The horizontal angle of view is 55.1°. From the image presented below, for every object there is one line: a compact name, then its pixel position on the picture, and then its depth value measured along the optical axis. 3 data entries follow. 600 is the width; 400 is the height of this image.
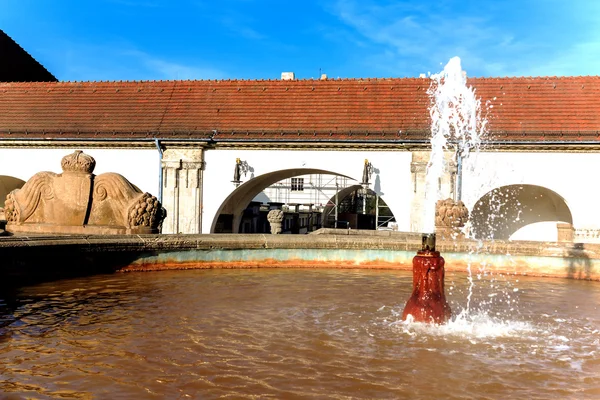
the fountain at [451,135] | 12.32
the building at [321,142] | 19.34
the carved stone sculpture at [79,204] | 9.43
